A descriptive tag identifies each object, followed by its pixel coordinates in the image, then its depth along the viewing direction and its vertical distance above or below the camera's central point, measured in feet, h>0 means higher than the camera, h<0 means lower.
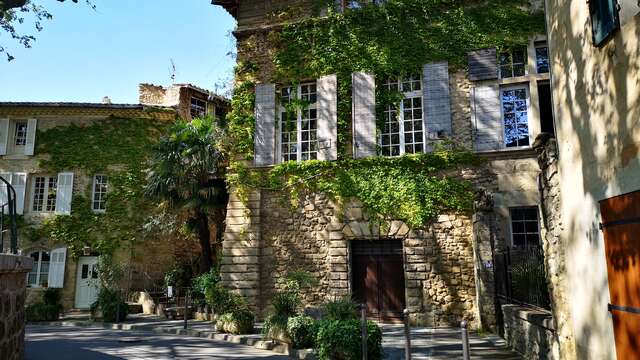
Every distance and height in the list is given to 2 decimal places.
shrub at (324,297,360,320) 24.91 -2.06
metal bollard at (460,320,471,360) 14.23 -2.10
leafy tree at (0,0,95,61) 29.96 +15.77
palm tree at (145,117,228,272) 49.21 +9.90
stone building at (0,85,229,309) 58.59 +11.38
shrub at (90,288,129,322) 46.75 -3.50
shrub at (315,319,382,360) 22.44 -3.32
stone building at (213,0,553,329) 36.58 +5.14
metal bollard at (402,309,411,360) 19.20 -2.61
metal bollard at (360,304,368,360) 21.90 -2.90
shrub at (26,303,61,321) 50.24 -4.24
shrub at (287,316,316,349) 28.25 -3.69
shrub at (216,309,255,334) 35.55 -3.79
